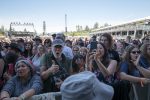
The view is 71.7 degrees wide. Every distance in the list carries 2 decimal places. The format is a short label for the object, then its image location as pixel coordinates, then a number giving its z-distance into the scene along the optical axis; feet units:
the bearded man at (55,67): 5.09
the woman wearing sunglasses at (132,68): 5.36
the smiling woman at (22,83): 4.72
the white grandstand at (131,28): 44.43
